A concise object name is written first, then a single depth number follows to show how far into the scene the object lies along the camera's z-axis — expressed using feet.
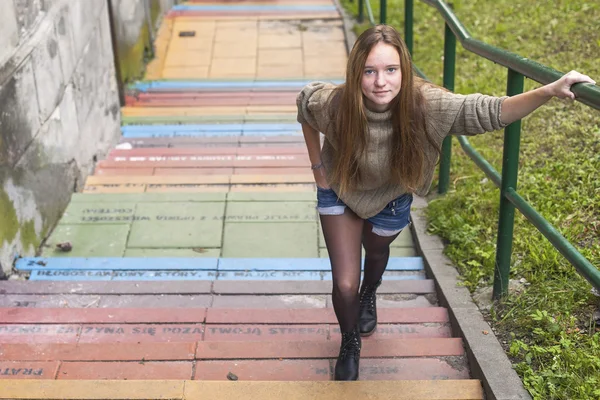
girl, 8.95
